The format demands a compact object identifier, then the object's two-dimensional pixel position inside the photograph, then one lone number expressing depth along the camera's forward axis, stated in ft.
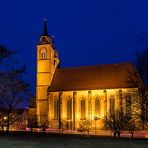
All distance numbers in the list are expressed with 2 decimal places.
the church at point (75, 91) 254.68
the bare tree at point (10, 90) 105.09
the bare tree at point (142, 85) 133.08
